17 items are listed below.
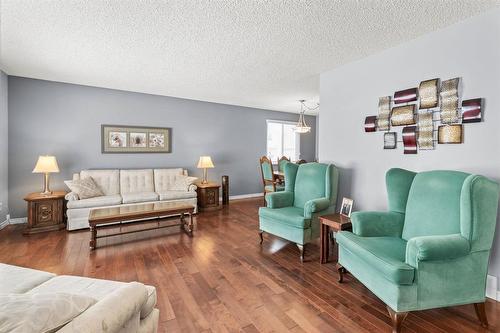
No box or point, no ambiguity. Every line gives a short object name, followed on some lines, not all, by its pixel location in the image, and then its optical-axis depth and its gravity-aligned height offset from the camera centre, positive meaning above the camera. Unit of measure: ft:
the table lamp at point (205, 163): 16.56 +0.14
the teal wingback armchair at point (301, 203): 9.00 -1.65
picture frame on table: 8.86 -1.62
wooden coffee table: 9.72 -2.17
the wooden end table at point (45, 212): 11.32 -2.39
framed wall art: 14.94 +1.73
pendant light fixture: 17.54 +2.83
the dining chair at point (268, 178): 16.10 -0.94
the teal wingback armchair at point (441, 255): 5.11 -2.16
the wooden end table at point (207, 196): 16.19 -2.18
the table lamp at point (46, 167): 11.75 -0.13
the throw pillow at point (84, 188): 12.46 -1.25
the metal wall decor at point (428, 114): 7.11 +1.71
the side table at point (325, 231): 8.37 -2.41
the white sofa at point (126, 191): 12.02 -1.62
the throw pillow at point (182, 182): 15.52 -1.16
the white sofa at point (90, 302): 2.25 -1.83
